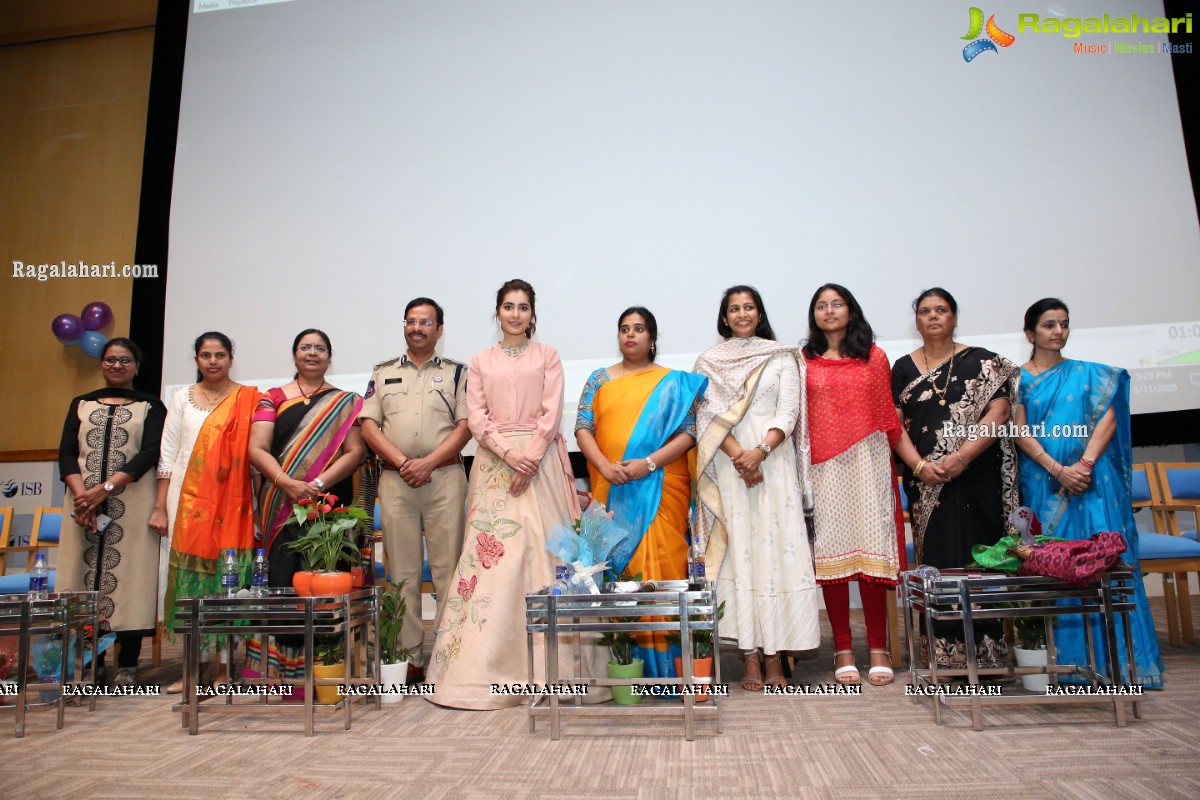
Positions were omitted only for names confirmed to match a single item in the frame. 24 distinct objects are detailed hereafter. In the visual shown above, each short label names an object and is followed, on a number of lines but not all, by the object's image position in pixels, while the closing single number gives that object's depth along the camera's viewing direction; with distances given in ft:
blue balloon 16.85
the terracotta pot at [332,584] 7.93
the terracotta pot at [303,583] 8.05
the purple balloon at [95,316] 17.10
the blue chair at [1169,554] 9.77
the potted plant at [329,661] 8.32
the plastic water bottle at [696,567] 7.69
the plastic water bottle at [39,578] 8.51
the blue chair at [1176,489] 11.36
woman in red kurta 8.81
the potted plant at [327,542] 7.97
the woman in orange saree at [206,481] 9.74
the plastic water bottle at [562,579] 7.36
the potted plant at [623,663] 7.74
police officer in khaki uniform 9.48
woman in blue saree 8.53
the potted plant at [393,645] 8.50
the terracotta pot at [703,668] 7.95
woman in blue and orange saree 8.68
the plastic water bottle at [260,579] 8.12
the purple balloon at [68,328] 17.21
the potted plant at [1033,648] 7.79
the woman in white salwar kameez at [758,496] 8.59
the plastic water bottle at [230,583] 8.07
